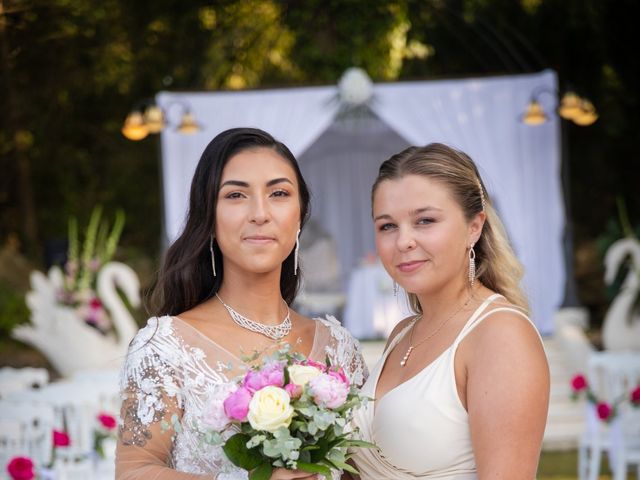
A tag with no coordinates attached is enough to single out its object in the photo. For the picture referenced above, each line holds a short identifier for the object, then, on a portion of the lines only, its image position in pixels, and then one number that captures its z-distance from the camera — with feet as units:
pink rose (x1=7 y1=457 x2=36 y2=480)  13.46
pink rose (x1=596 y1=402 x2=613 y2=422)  20.90
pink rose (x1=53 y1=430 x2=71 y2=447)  15.35
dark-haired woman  8.71
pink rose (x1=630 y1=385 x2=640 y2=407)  20.14
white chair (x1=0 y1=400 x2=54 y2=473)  16.56
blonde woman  8.21
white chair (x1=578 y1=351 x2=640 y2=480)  22.40
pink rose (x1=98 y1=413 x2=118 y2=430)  16.97
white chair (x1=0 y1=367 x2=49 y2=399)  20.79
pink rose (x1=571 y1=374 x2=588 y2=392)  21.49
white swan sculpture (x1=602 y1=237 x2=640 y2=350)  30.83
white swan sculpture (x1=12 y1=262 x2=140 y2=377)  31.37
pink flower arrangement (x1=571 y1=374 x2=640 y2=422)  20.47
